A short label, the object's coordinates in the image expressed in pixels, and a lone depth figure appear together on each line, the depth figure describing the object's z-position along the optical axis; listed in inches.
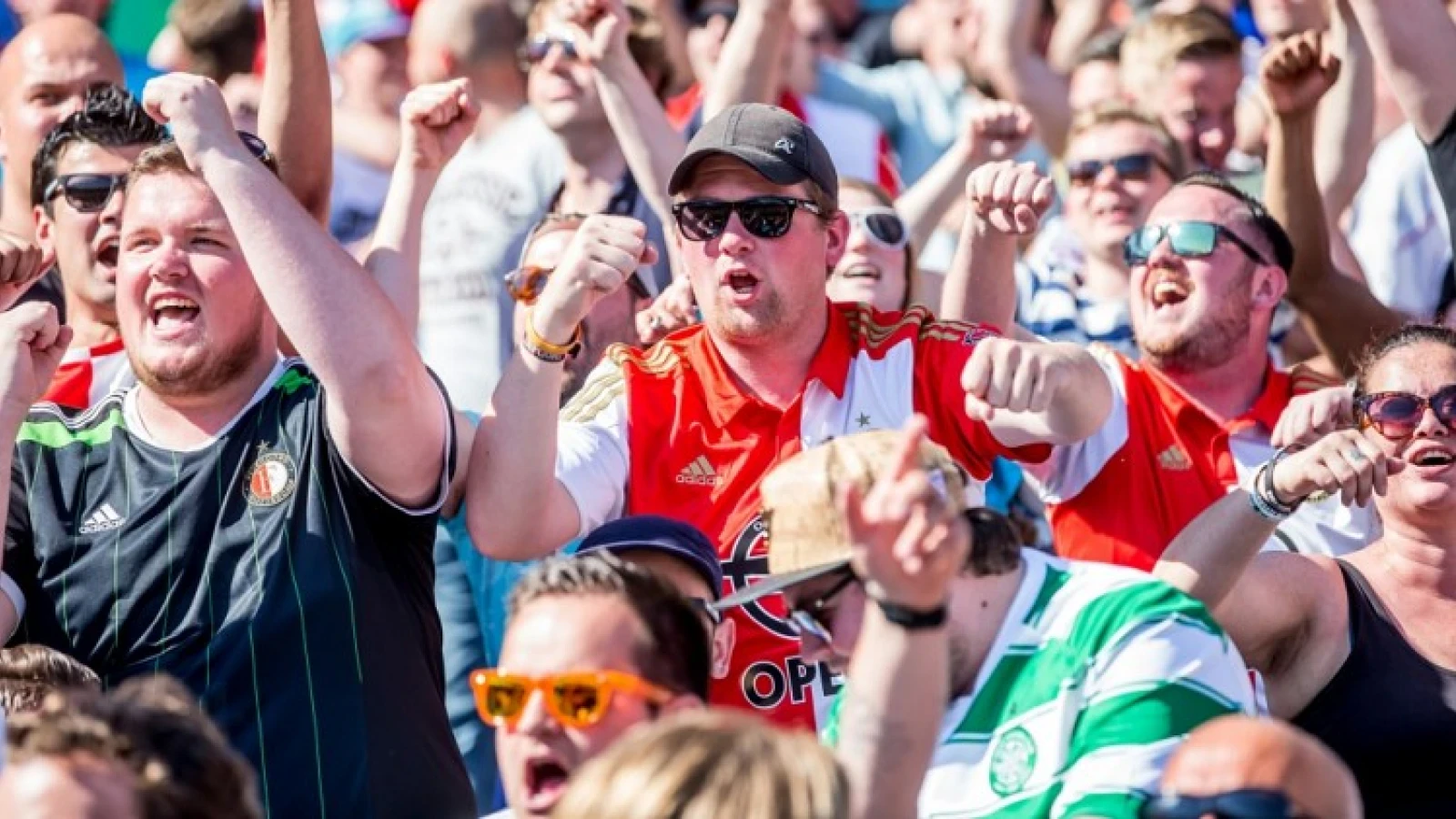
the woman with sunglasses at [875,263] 519.5
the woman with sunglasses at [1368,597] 390.3
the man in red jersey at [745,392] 396.8
